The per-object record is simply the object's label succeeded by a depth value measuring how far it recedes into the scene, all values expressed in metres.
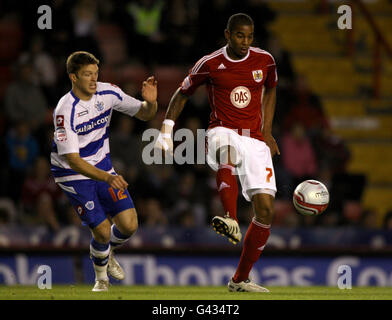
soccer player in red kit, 16.50
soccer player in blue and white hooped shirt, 16.59
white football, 16.87
